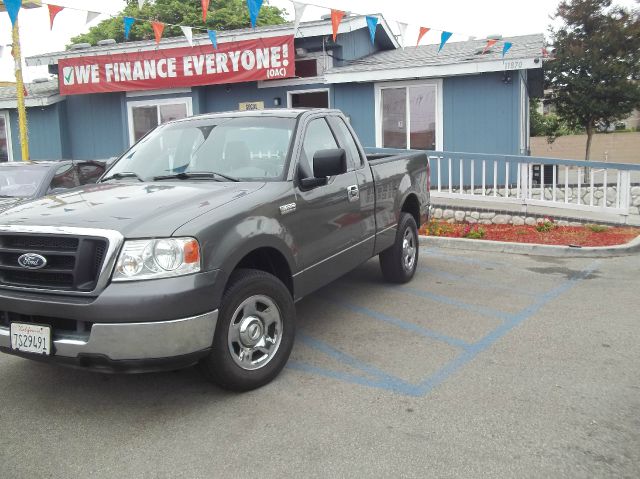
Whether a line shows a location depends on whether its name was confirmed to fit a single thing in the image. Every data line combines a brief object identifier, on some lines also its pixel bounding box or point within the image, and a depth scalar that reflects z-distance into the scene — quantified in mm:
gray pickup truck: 3439
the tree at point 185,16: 33562
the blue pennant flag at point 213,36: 13094
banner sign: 14430
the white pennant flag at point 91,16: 10570
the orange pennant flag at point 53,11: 10075
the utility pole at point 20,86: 11477
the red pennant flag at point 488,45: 13117
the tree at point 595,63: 15180
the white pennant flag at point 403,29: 12086
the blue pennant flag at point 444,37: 12174
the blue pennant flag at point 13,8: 8406
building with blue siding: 12922
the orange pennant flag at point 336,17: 11516
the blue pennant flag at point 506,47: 12102
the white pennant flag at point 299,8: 10649
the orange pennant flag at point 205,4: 10523
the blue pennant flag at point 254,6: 10102
